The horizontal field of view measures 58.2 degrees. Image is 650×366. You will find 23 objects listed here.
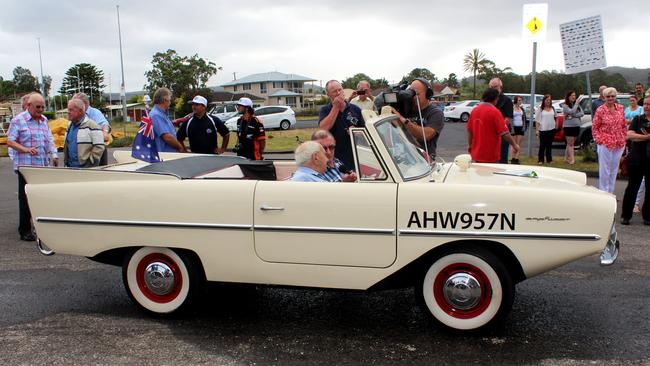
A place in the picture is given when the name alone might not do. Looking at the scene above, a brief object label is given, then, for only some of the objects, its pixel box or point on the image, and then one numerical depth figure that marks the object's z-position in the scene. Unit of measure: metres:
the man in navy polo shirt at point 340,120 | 5.79
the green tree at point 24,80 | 111.62
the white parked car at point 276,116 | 29.62
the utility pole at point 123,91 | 29.62
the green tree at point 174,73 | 63.22
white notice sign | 11.22
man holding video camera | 5.72
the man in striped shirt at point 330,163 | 4.55
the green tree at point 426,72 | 67.84
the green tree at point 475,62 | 85.50
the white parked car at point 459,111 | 31.67
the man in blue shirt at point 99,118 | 6.92
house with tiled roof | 85.56
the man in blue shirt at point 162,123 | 6.74
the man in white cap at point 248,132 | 7.96
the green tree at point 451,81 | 93.75
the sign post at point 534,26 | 11.37
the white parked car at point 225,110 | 32.79
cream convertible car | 3.71
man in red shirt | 6.66
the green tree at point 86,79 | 99.00
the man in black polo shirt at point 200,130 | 7.48
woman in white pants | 7.66
